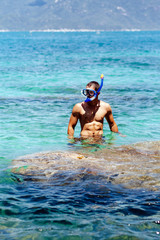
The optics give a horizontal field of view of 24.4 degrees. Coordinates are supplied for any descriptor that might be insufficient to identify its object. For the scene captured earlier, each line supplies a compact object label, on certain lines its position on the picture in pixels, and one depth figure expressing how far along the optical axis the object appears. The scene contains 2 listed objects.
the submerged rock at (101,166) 5.29
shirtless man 7.32
